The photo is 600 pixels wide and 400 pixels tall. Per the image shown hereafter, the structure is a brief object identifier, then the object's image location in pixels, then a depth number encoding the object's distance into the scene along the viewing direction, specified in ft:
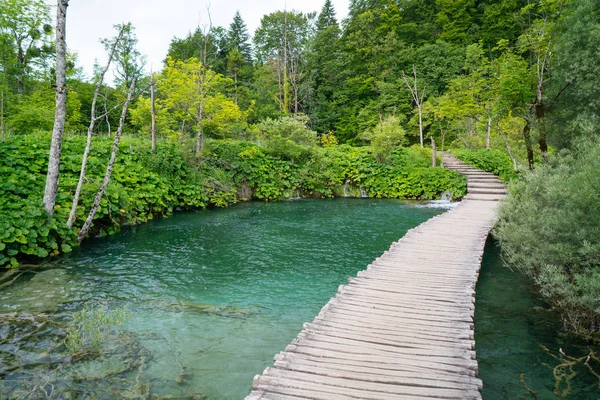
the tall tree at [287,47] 109.40
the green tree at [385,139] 64.85
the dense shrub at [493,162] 59.22
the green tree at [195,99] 52.31
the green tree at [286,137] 64.23
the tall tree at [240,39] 125.18
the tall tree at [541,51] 34.91
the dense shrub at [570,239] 15.65
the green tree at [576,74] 28.24
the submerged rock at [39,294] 20.02
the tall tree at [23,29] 62.90
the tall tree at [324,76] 110.93
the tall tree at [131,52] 78.70
